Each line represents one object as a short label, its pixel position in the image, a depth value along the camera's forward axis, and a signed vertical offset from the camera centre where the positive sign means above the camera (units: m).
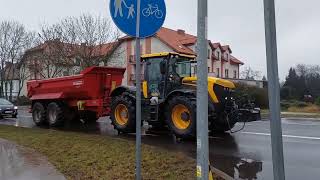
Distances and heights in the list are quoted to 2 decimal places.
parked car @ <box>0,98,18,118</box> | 16.80 -0.28
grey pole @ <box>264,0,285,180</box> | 2.39 +0.21
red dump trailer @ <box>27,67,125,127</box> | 10.93 +0.43
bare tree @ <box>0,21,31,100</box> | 34.02 +7.79
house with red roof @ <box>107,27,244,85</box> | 34.86 +7.55
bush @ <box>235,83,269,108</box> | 22.13 +0.80
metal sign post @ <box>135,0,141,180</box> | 3.23 -0.01
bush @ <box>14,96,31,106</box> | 36.19 +0.59
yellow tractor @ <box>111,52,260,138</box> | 8.10 +0.10
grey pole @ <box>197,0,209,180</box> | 2.62 +0.10
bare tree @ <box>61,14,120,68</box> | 26.00 +6.53
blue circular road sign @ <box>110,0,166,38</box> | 3.22 +1.05
